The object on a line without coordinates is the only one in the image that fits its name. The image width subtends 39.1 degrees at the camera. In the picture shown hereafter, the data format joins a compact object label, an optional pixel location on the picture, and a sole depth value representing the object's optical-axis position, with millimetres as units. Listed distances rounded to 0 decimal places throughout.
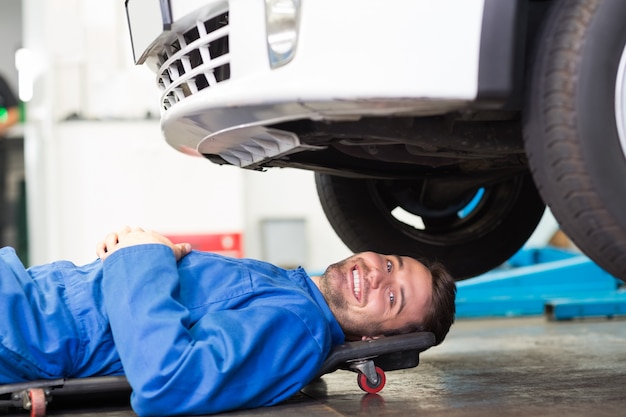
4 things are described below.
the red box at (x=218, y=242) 6023
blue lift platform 4367
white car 1661
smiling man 1878
